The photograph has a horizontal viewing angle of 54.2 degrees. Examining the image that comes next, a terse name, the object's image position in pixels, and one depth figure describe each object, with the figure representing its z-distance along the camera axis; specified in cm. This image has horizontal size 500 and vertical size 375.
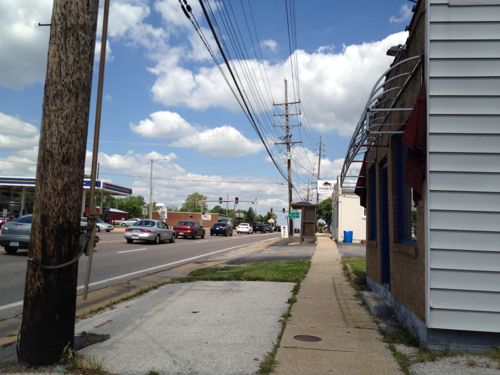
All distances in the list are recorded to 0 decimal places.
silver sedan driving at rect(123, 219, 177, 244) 2727
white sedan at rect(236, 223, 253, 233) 6352
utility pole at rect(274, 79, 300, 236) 4456
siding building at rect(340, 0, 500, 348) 526
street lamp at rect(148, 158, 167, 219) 5809
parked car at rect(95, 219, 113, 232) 4874
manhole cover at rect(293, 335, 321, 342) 603
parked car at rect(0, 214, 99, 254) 1667
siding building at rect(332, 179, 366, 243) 3450
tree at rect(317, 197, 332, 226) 8994
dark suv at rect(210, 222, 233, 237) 4766
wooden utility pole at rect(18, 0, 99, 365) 482
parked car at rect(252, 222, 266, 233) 7475
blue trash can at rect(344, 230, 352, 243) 3262
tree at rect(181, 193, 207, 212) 16862
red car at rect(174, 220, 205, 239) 3606
